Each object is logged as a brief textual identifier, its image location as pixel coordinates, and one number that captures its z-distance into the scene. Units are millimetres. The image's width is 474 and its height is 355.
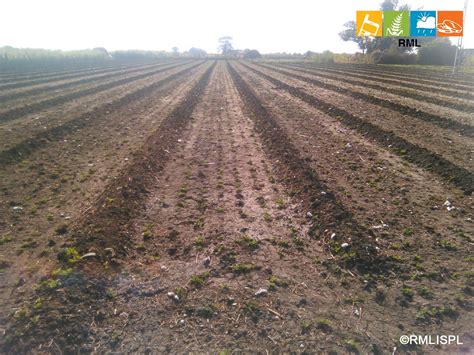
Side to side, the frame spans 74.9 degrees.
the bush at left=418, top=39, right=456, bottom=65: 40188
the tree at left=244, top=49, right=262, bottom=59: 88338
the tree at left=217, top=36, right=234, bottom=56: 162875
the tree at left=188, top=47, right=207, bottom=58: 153250
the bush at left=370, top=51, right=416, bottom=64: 42656
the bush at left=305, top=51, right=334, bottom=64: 53550
